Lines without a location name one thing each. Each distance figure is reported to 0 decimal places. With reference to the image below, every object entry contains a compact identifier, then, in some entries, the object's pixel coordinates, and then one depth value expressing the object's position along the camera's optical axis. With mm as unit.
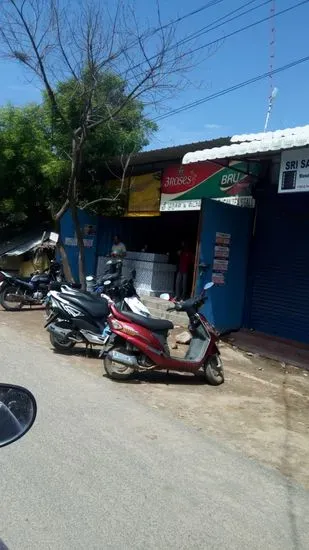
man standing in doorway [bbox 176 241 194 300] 14641
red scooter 6949
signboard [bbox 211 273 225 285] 10747
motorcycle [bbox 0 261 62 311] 12938
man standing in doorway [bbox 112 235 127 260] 15062
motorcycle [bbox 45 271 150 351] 8242
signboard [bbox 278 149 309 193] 8711
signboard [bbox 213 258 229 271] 10758
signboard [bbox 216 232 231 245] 10734
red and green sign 11297
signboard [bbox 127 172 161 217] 14430
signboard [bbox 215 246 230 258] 10742
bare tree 12852
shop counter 14570
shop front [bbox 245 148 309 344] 10469
